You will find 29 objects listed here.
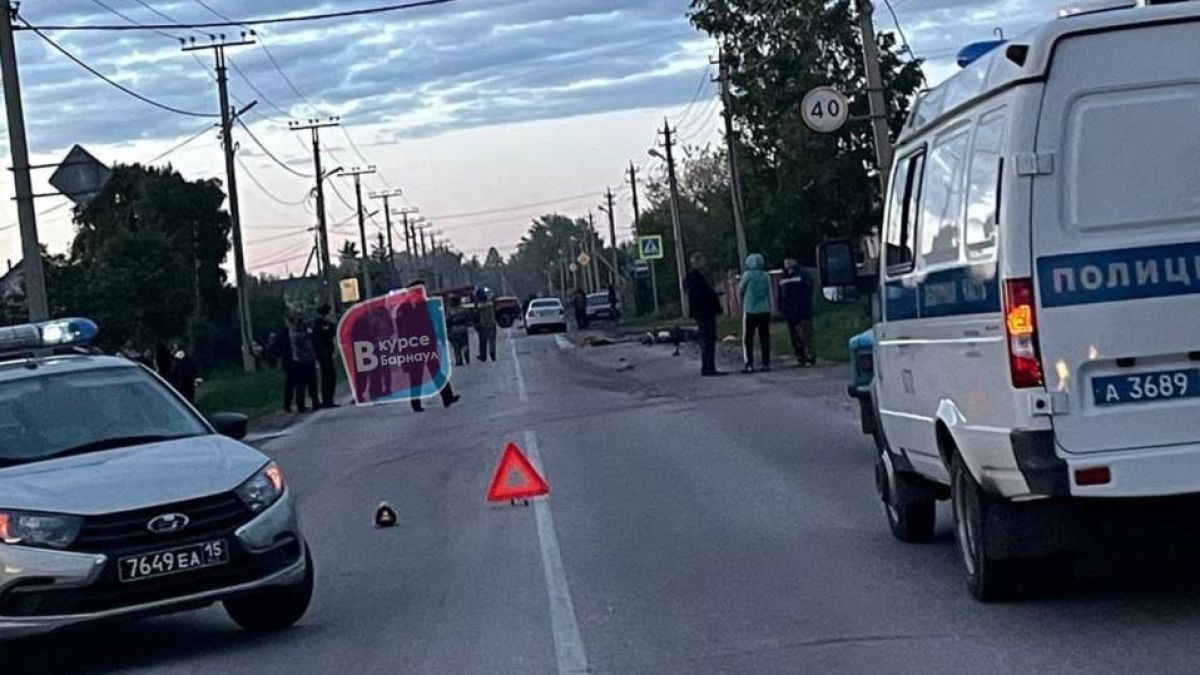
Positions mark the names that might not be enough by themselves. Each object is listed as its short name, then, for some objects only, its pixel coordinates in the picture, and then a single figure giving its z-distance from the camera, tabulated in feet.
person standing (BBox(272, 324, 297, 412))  111.96
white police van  27.76
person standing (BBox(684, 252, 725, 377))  100.37
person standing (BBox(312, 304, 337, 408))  109.91
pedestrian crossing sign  218.79
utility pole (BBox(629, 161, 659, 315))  285.43
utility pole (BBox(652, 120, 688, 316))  249.75
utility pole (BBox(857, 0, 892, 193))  102.78
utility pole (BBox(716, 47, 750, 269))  178.81
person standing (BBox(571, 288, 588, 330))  242.99
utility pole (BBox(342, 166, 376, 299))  293.64
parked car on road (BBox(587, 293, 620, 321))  285.84
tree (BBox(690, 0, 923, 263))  161.07
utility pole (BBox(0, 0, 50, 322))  90.94
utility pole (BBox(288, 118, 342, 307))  240.53
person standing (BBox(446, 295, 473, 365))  155.33
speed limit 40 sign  95.40
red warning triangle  51.16
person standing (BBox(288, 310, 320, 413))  109.70
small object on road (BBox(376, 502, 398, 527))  50.19
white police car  31.22
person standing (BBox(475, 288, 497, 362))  162.71
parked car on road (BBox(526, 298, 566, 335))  259.80
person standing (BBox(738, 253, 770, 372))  97.96
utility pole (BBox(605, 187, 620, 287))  370.73
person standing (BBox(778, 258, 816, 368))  98.99
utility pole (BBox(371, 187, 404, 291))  350.43
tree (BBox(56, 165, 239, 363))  175.52
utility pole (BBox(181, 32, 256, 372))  182.29
